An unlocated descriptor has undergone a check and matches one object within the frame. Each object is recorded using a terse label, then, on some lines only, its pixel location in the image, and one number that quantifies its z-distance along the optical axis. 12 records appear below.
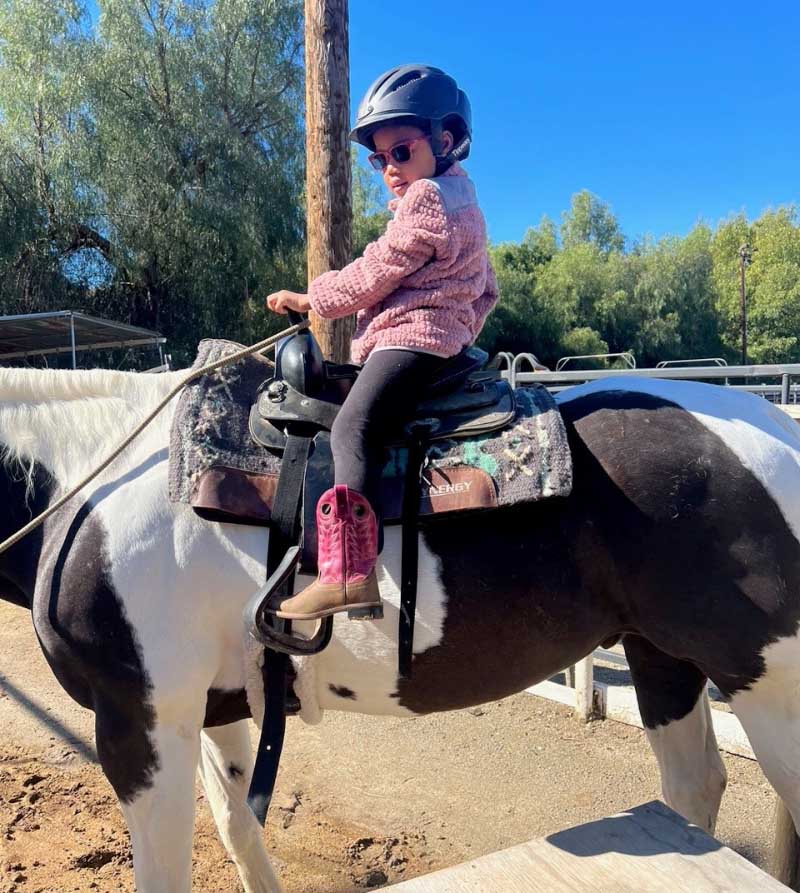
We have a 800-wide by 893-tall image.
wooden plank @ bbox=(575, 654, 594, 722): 4.02
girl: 1.73
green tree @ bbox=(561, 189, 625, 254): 55.25
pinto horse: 1.79
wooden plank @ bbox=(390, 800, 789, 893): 1.40
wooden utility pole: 4.09
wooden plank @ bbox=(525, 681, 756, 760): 3.53
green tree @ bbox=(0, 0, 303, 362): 14.75
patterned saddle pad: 1.81
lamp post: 40.22
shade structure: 9.91
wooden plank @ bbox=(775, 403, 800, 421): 3.89
